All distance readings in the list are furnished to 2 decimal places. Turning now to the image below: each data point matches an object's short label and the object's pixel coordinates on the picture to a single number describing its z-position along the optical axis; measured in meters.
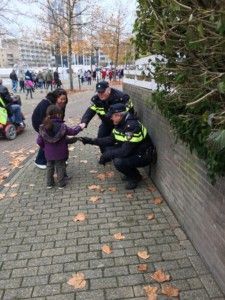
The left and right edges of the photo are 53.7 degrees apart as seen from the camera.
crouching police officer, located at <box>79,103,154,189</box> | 3.30
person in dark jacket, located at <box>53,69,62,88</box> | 16.46
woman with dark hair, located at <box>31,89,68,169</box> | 3.82
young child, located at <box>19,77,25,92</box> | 16.72
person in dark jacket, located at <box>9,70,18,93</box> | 16.20
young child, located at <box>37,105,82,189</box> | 3.45
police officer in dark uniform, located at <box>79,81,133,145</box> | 3.82
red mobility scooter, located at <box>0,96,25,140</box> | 6.00
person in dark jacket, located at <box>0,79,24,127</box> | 6.17
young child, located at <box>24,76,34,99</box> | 13.86
